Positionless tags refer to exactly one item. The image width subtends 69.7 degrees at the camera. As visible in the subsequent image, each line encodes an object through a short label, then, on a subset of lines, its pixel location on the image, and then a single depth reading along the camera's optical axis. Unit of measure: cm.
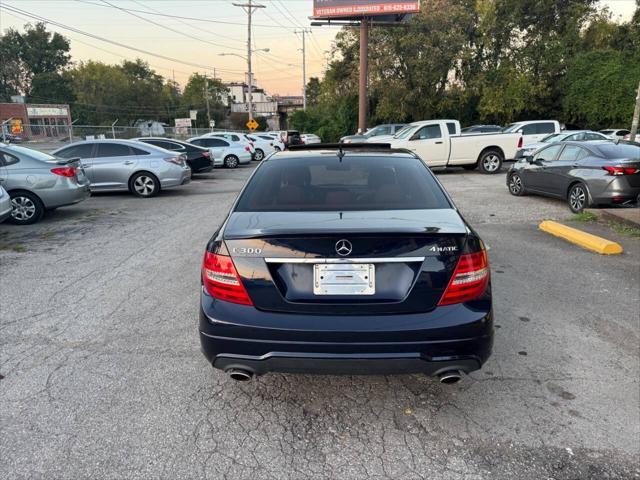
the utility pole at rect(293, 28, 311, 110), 6244
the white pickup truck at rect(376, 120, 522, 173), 1712
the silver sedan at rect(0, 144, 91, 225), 871
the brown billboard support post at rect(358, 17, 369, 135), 2623
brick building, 5659
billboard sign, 2562
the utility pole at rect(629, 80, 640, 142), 1497
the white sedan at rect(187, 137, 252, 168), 2211
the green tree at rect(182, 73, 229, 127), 10188
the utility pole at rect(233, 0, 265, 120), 4106
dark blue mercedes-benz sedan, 254
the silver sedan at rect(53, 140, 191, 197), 1221
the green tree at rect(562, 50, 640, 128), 3000
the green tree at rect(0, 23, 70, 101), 8888
